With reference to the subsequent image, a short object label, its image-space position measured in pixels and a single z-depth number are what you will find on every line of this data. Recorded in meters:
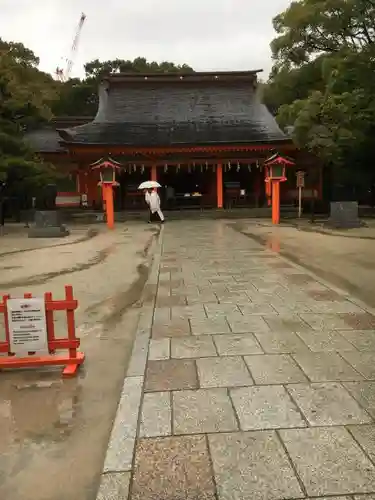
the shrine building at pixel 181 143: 24.80
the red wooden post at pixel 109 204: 20.05
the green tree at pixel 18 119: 19.36
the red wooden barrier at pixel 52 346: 4.40
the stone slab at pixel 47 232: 17.20
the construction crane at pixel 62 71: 83.28
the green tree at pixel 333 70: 17.30
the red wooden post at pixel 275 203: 20.20
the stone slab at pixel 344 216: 17.59
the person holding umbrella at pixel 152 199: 21.17
